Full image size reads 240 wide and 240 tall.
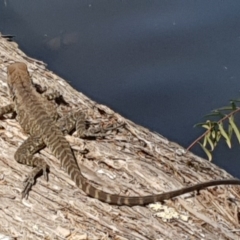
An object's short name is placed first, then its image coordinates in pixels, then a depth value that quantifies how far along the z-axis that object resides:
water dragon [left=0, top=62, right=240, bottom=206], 4.77
